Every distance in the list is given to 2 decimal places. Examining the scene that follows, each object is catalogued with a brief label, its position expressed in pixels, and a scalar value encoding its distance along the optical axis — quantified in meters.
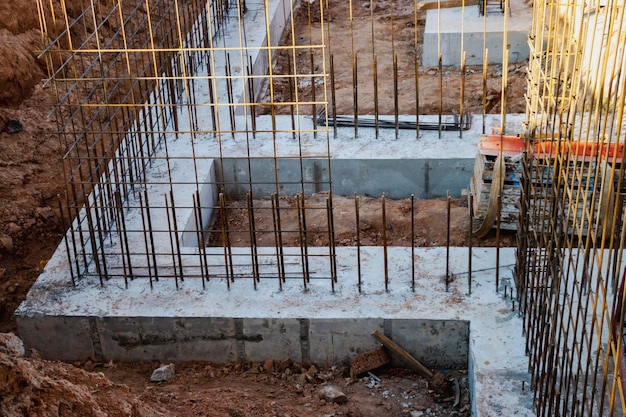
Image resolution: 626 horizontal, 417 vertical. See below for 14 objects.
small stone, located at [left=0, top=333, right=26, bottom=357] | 4.48
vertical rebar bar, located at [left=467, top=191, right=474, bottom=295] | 5.61
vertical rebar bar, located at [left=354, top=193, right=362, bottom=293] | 5.82
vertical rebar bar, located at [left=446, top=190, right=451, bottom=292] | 5.71
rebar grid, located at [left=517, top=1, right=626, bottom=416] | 3.48
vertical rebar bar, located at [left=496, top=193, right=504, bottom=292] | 5.64
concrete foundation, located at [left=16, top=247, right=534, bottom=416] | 5.80
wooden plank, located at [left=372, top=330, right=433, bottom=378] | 5.77
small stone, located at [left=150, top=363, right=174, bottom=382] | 5.86
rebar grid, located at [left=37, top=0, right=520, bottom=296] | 6.38
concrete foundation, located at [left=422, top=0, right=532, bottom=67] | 11.17
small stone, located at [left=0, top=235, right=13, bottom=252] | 7.39
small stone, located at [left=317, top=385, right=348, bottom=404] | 5.50
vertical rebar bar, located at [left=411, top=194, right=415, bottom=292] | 5.92
